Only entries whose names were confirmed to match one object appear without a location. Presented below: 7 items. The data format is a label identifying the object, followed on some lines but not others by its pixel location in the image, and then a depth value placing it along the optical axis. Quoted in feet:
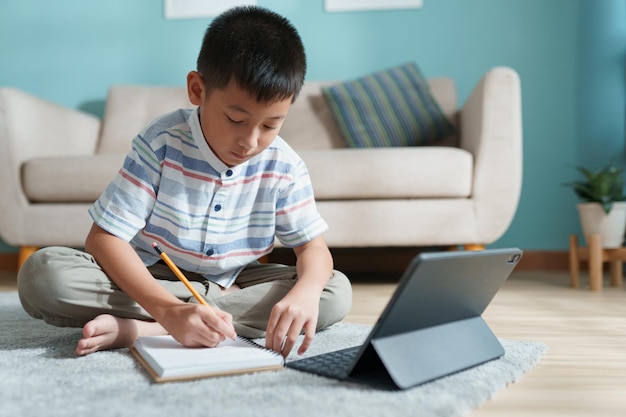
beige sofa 6.00
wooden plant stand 6.03
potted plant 6.25
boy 2.77
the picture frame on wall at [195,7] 8.32
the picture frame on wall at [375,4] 8.11
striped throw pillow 7.09
